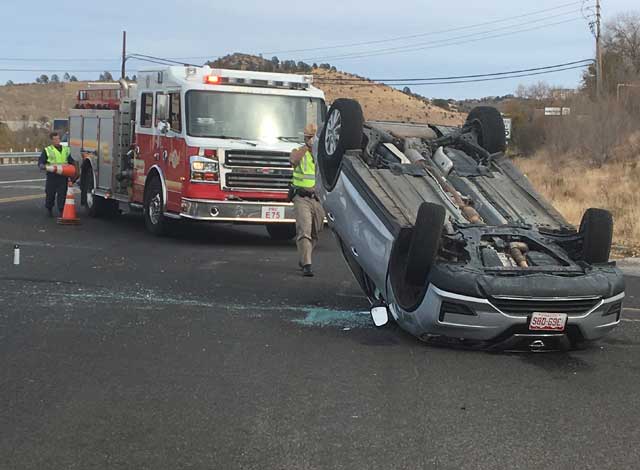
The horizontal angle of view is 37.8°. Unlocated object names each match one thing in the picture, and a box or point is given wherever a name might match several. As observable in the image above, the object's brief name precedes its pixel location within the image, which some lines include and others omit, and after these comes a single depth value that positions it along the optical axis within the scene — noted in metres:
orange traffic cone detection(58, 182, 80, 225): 17.00
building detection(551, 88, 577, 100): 71.00
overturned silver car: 6.72
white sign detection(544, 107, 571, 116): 50.76
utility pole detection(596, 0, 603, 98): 50.75
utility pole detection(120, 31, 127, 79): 68.06
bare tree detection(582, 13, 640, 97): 68.81
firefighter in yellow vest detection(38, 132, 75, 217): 17.86
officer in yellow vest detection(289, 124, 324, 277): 11.22
